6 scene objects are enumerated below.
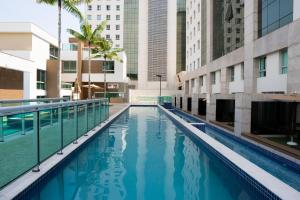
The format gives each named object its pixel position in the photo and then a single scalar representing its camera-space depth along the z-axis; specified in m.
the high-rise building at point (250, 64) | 9.04
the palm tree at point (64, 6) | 12.91
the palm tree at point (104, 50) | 25.03
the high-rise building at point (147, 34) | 54.54
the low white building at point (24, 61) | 17.95
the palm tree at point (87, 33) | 23.01
